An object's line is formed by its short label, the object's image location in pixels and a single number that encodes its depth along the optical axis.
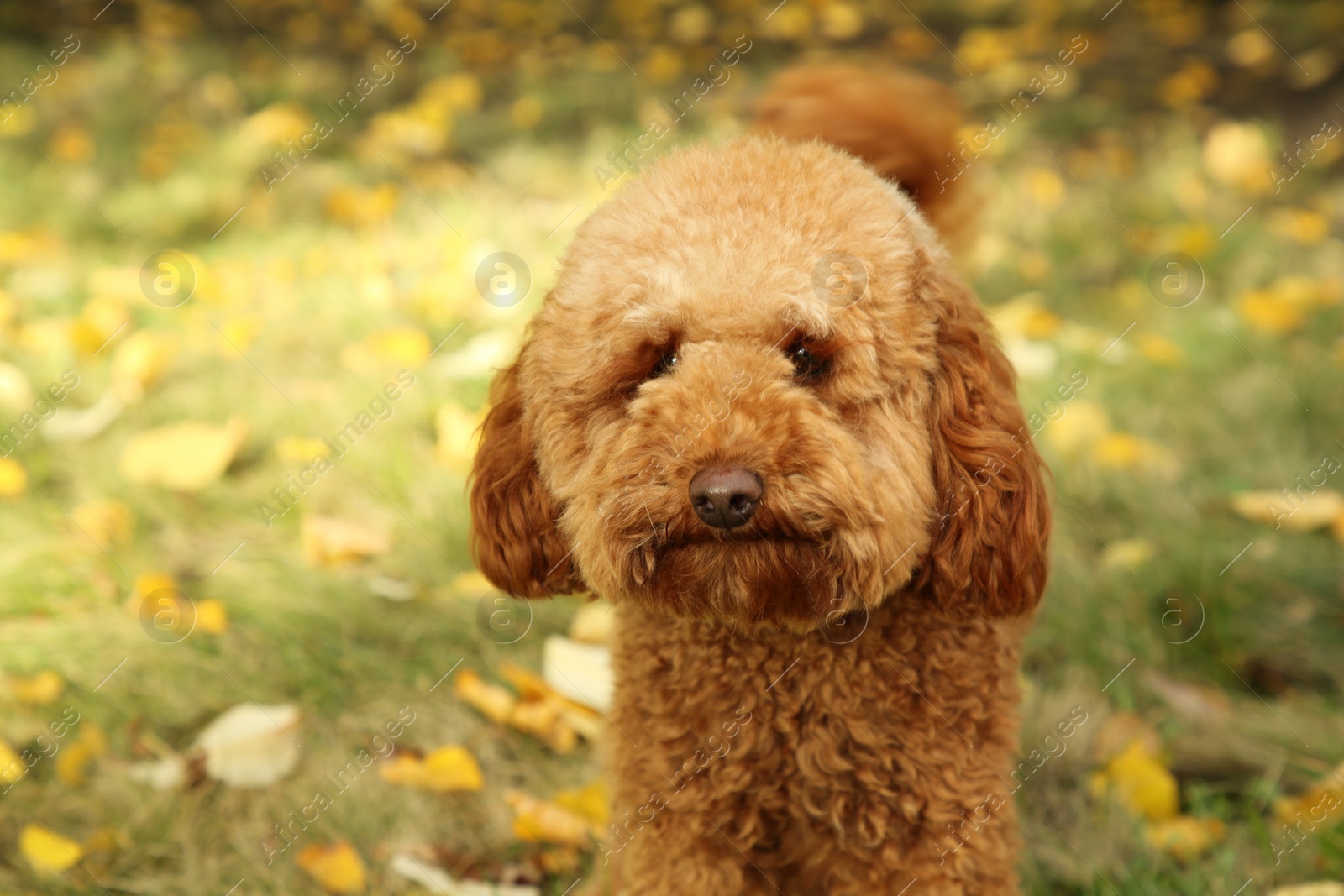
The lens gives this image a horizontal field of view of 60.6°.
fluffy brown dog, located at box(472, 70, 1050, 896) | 1.72
